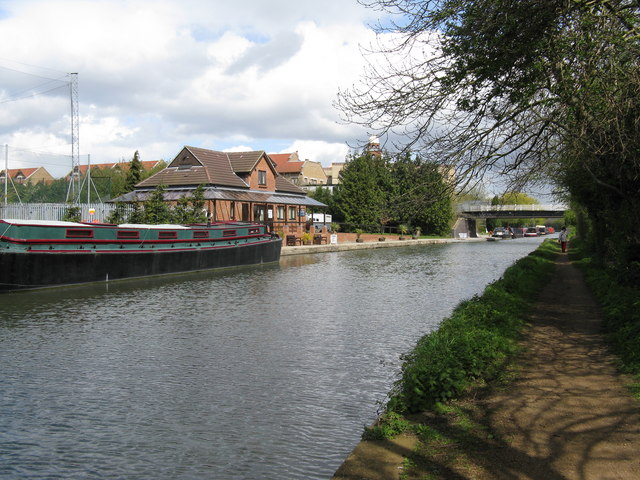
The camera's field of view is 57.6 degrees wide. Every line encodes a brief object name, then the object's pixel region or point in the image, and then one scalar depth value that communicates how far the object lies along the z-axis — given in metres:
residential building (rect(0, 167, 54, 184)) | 103.25
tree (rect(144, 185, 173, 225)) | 32.38
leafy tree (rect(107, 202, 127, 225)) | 33.69
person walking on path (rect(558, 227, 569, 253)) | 37.90
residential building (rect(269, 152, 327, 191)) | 96.89
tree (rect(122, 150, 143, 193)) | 59.56
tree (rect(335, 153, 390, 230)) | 63.19
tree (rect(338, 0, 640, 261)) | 8.48
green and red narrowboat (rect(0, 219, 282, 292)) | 18.83
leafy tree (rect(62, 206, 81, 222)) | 30.27
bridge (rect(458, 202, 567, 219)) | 73.44
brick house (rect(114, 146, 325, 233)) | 42.12
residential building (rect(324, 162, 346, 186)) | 117.91
